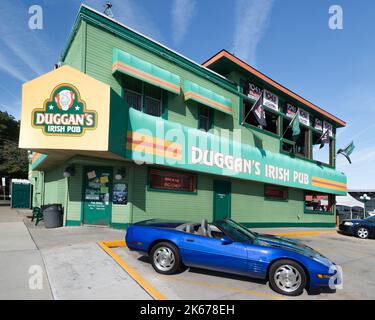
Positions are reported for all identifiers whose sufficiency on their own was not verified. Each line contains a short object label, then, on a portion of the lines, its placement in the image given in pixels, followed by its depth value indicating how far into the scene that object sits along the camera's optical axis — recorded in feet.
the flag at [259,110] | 50.03
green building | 27.43
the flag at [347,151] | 79.82
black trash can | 33.99
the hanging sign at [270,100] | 56.95
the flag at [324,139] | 71.36
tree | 130.31
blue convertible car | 16.78
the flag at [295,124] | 58.95
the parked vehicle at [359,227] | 50.09
